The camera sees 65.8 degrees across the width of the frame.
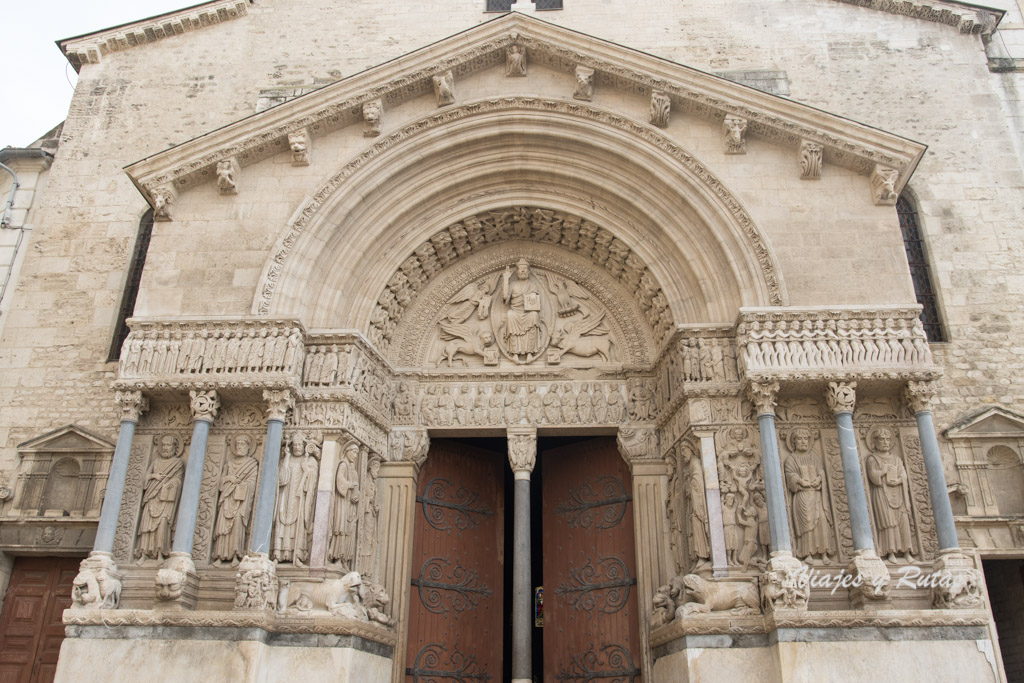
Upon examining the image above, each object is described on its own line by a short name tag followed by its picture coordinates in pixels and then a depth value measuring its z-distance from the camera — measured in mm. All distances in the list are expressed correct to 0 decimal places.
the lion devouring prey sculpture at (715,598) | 7832
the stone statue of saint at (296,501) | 8422
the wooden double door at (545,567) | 9594
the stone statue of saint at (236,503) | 8469
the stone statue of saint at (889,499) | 8125
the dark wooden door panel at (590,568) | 9523
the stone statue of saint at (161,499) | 8516
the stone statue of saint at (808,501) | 8219
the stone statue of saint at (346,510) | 8664
